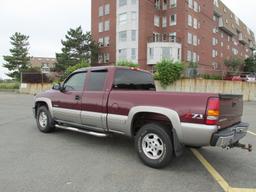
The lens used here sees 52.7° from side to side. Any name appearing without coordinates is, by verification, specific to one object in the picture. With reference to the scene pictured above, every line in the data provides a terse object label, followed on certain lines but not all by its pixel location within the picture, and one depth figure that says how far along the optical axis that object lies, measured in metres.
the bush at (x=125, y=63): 24.59
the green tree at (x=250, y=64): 55.59
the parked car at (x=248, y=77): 26.42
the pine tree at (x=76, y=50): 40.88
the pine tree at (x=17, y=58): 49.40
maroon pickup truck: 4.40
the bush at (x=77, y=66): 29.41
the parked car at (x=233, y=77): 25.00
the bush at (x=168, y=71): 23.71
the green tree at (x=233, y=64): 49.28
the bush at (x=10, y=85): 37.09
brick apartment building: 36.84
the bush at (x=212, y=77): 25.83
